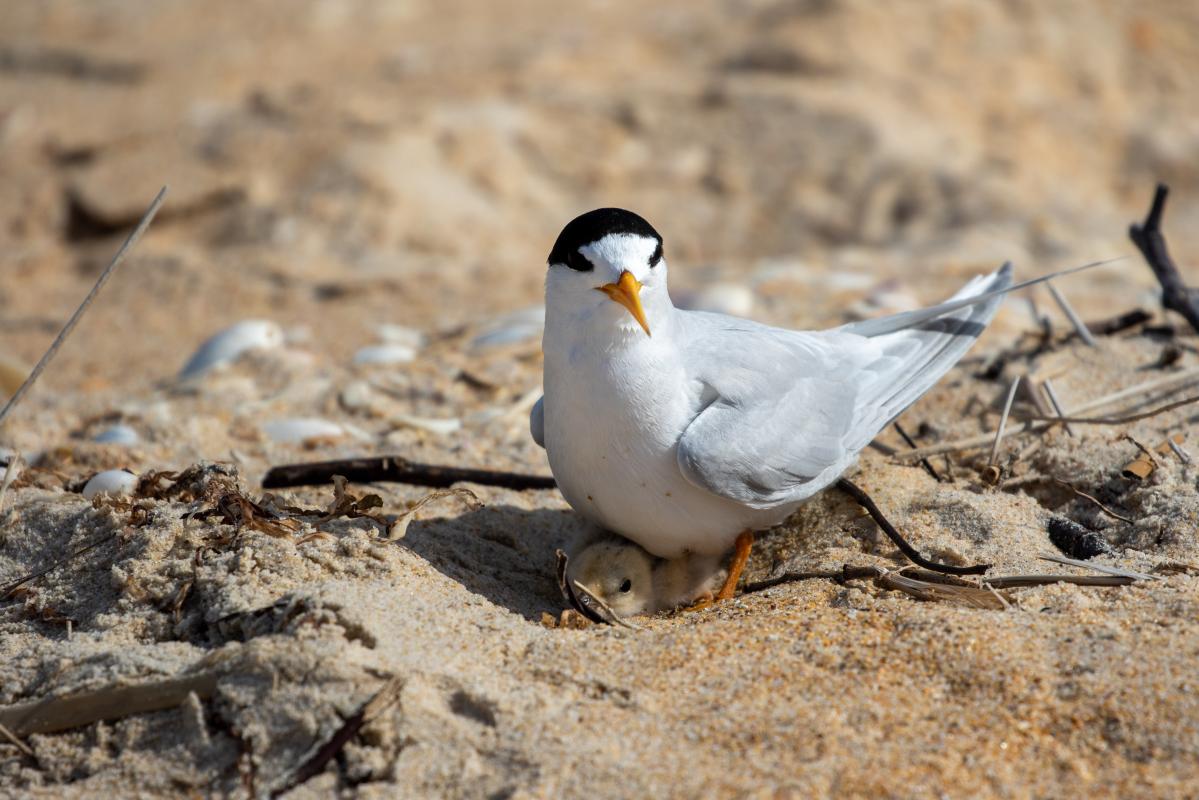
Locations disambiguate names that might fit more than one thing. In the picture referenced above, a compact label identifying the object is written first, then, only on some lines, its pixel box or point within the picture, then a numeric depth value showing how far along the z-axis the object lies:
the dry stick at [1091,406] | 7.21
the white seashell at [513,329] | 9.94
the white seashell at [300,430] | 8.35
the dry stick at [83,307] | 5.45
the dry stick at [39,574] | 5.80
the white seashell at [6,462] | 6.15
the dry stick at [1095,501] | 6.41
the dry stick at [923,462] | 7.16
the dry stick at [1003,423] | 7.10
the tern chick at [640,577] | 6.07
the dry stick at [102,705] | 4.74
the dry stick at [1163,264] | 7.85
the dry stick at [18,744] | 4.74
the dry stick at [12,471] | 5.78
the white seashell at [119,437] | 8.23
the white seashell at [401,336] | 10.51
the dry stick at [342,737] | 4.36
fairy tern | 5.93
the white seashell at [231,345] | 9.73
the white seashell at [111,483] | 6.59
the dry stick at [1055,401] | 7.29
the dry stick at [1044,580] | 5.58
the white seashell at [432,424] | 8.52
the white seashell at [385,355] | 9.88
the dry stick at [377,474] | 7.25
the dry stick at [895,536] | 5.79
